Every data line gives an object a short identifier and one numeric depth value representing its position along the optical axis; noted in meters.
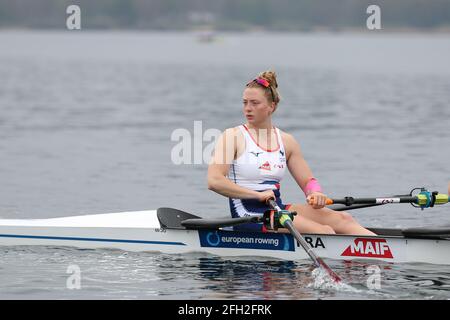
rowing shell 12.40
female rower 12.38
